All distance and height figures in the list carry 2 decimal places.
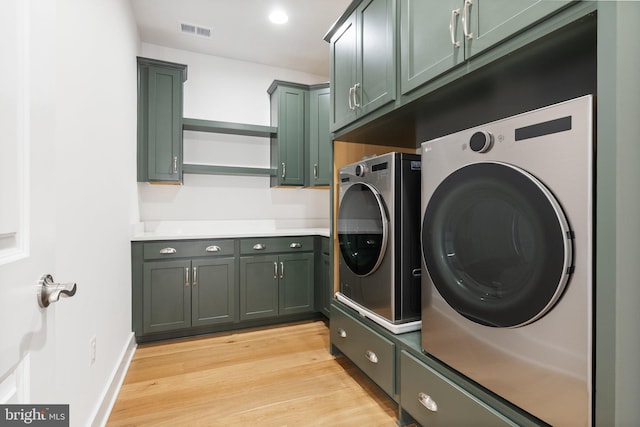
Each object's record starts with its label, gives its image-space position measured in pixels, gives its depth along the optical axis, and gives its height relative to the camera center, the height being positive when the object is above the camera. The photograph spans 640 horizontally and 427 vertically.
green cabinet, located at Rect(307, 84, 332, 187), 3.28 +0.83
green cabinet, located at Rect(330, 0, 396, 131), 1.59 +0.88
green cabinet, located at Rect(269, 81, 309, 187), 3.21 +0.85
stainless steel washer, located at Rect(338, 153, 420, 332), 1.58 -0.14
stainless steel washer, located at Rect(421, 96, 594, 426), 0.83 -0.14
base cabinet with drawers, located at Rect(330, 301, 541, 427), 1.09 -0.74
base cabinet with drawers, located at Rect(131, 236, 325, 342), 2.52 -0.63
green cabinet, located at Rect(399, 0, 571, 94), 0.96 +0.67
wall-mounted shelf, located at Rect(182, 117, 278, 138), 2.99 +0.85
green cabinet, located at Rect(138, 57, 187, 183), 2.73 +0.82
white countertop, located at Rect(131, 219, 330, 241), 2.63 -0.17
